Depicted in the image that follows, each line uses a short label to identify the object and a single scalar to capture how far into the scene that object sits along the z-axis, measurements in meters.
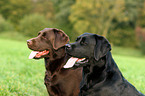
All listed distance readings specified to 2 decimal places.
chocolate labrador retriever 3.85
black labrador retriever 3.22
